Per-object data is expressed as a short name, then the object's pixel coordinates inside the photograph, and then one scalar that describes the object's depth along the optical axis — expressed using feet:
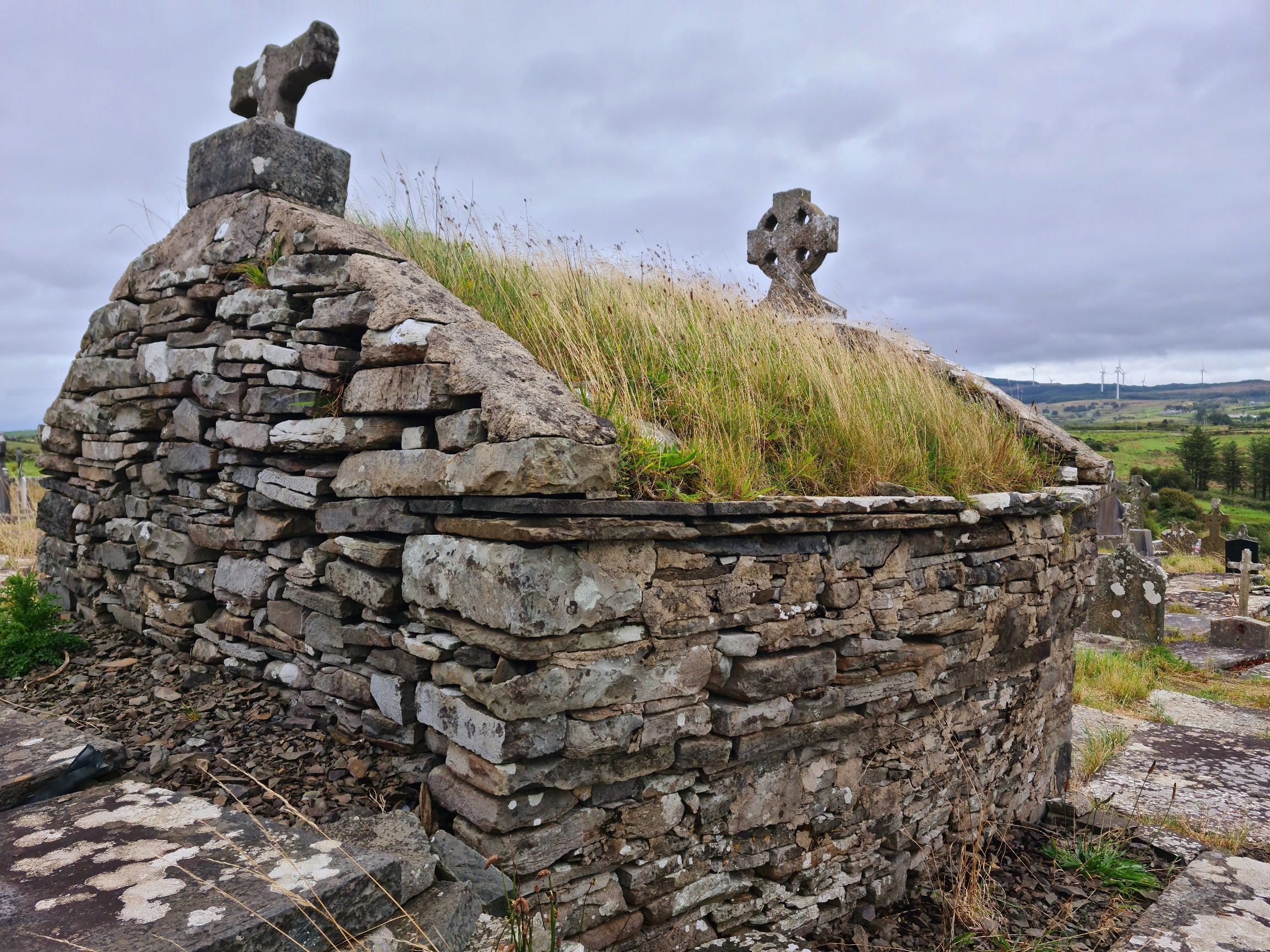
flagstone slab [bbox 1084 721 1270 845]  17.61
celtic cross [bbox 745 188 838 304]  23.62
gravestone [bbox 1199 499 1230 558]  71.51
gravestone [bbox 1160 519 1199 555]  74.28
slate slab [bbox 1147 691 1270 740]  23.56
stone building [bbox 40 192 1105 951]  9.32
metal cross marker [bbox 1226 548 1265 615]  39.78
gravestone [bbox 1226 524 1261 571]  53.47
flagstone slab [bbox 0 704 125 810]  9.52
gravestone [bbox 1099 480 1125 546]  45.70
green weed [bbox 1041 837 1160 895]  14.48
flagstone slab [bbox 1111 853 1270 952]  12.26
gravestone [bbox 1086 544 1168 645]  34.17
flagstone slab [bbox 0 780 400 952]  6.93
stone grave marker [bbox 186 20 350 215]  13.67
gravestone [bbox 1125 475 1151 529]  60.29
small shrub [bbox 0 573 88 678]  14.73
